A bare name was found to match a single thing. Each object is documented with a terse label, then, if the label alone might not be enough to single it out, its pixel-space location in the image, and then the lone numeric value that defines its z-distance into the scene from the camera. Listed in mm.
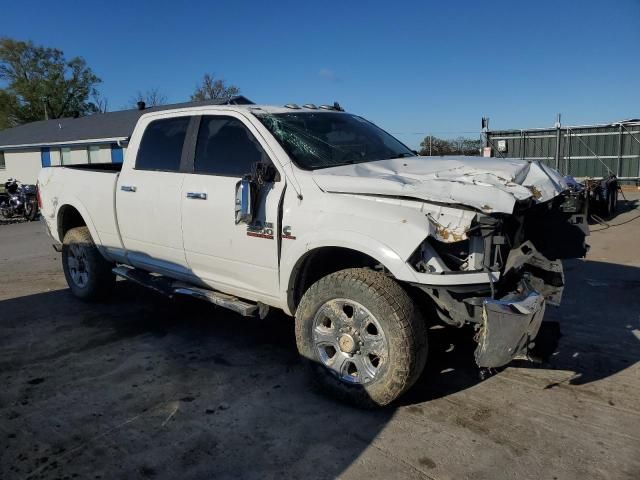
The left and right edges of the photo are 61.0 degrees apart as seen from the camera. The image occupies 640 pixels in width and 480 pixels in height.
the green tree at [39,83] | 53750
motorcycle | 17562
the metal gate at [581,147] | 17594
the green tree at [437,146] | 27730
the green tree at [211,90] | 56094
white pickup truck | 3260
